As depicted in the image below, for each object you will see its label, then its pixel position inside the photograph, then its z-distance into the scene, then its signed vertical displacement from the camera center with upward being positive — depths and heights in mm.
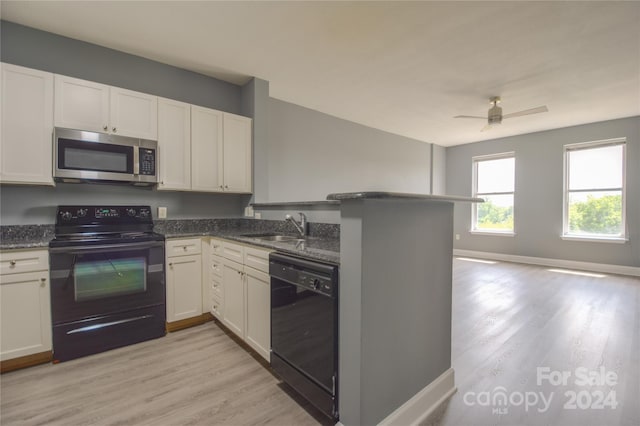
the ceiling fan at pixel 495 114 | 3915 +1339
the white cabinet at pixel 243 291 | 1945 -653
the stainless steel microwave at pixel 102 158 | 2307 +443
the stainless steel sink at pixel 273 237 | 2602 -259
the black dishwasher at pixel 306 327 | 1400 -651
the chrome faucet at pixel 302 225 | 2492 -138
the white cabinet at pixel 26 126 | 2135 +638
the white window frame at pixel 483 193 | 6133 +393
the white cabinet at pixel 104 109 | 2354 +888
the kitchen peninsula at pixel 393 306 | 1281 -493
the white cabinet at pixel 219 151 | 3033 +649
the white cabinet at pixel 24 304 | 1962 -688
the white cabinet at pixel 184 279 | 2621 -669
